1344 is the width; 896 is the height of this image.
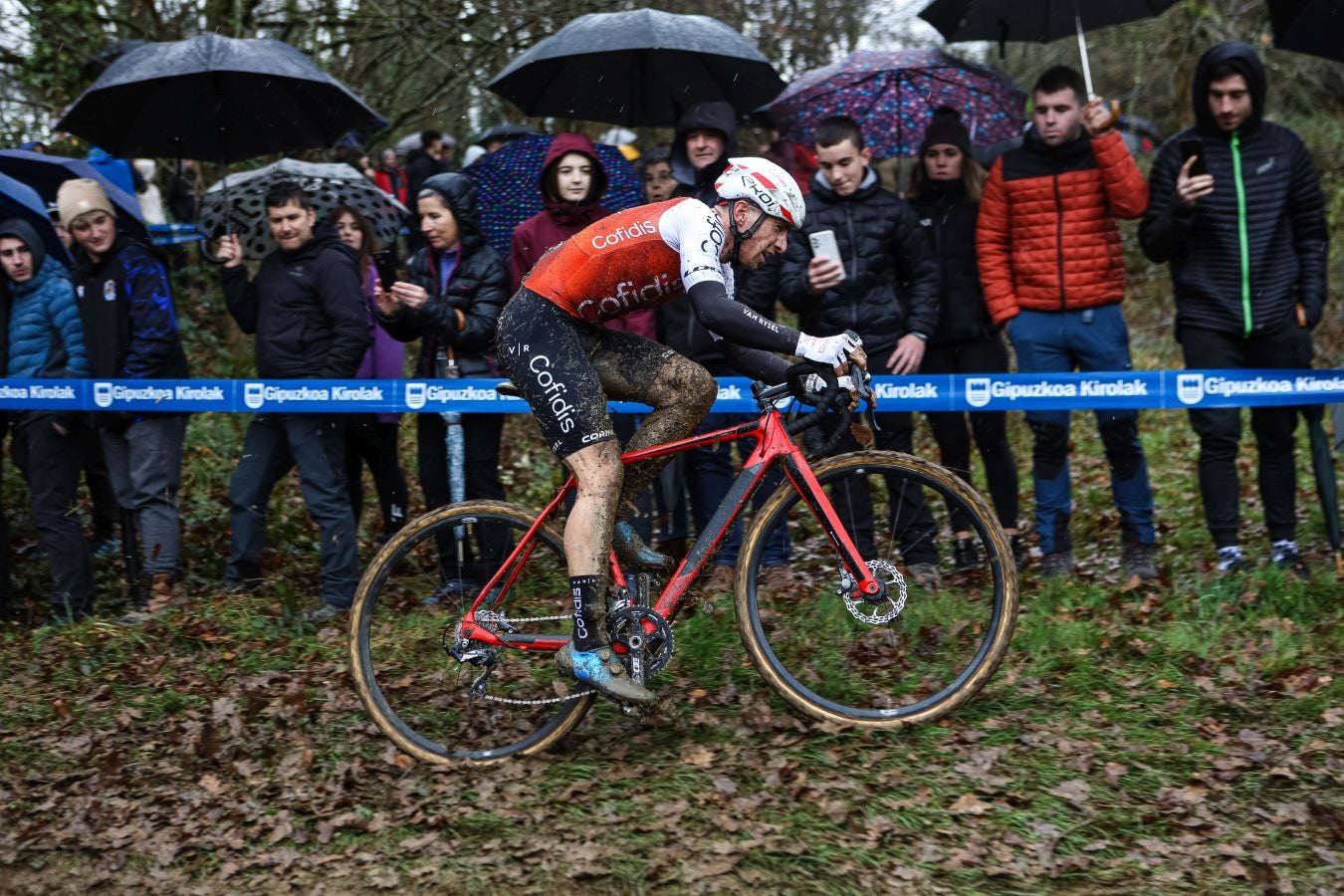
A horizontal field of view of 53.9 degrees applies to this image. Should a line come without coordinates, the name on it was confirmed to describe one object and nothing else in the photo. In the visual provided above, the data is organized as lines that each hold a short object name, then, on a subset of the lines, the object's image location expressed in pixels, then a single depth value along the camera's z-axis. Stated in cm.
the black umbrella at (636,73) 797
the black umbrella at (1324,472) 696
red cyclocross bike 493
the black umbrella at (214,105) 737
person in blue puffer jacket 742
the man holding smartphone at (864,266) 701
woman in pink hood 727
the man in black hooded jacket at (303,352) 718
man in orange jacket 696
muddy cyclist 475
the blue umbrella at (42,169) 843
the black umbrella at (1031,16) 781
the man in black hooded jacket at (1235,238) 668
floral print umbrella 832
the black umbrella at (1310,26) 702
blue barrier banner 676
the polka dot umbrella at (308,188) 832
